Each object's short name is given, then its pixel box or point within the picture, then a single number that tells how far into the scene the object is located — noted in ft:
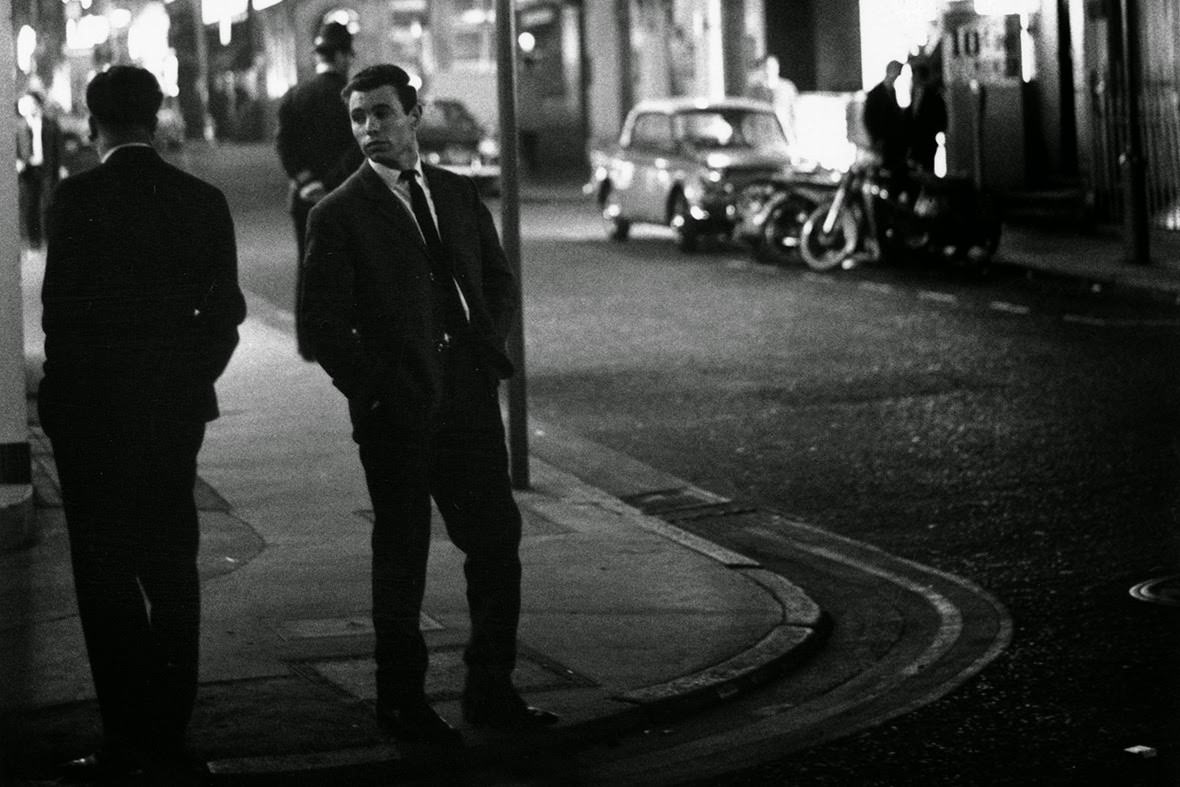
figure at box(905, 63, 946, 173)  71.00
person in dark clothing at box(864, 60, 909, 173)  68.13
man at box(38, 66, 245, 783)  19.47
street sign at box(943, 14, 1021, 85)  81.82
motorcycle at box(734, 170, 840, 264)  69.56
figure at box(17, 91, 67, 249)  84.33
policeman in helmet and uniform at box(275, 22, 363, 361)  42.45
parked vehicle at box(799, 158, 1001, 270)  66.08
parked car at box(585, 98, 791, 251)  75.72
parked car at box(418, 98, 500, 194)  118.73
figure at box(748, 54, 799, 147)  100.32
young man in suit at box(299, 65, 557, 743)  20.01
